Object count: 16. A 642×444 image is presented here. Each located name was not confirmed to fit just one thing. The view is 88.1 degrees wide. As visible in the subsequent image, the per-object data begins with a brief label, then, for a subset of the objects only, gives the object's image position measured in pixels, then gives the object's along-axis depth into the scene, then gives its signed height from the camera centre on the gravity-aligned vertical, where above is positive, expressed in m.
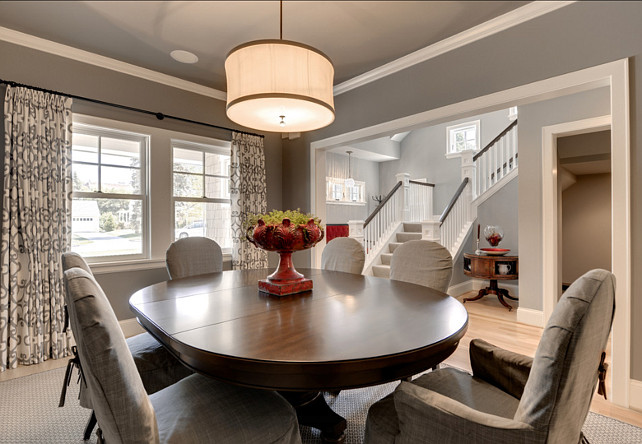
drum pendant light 1.67 +0.76
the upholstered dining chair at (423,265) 2.19 -0.29
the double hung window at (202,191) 3.81 +0.40
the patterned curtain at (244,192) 4.02 +0.39
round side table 4.41 -0.61
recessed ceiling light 3.04 +1.58
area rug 1.79 -1.14
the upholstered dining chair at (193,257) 2.71 -0.28
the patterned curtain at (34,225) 2.65 +0.00
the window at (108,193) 3.17 +0.32
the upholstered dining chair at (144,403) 0.82 -0.54
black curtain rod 2.72 +1.17
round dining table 1.01 -0.40
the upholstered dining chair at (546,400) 0.83 -0.50
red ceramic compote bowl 1.77 -0.11
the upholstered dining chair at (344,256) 2.77 -0.28
